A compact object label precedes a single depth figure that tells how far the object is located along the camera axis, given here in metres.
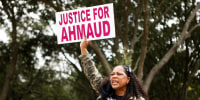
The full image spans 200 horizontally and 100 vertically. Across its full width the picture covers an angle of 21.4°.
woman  4.35
